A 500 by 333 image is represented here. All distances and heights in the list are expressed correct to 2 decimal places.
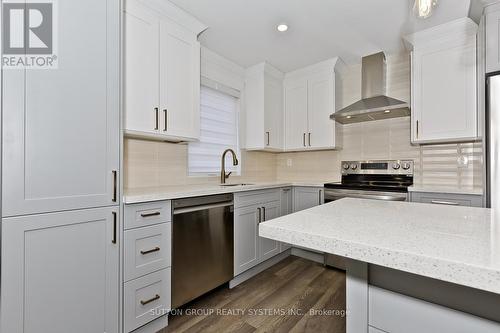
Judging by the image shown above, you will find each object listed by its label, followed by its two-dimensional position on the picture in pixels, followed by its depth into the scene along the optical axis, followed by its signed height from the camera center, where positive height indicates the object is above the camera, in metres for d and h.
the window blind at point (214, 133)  2.74 +0.43
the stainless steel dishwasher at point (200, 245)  1.80 -0.64
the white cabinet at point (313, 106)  3.03 +0.83
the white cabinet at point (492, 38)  1.87 +1.04
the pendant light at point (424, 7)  0.98 +0.67
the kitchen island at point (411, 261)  0.51 -0.20
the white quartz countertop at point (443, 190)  2.00 -0.19
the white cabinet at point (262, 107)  3.10 +0.82
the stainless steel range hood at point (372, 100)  2.62 +0.78
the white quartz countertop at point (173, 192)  1.57 -0.19
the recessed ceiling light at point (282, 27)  2.25 +1.35
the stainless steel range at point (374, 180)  2.40 -0.14
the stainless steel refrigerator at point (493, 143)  1.80 +0.20
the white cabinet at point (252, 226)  2.33 -0.59
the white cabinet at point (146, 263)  1.53 -0.64
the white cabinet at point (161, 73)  1.81 +0.80
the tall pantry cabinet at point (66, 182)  1.15 -0.08
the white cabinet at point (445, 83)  2.19 +0.83
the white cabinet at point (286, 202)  2.96 -0.44
